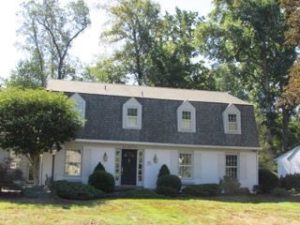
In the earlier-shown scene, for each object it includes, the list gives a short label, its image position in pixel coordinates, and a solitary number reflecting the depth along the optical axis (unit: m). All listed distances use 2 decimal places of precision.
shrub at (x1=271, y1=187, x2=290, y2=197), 28.92
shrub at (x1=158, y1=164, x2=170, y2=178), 29.11
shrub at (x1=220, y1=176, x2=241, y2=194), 29.53
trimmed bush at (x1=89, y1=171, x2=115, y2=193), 26.30
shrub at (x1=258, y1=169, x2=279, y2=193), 31.09
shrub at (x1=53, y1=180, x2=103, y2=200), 23.12
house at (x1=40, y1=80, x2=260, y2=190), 28.88
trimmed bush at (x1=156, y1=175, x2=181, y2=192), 27.48
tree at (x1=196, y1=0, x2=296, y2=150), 45.62
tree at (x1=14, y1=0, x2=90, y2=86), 52.59
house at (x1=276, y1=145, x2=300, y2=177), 39.72
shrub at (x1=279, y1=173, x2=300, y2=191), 33.50
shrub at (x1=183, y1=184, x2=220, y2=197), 27.45
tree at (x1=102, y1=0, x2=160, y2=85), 51.31
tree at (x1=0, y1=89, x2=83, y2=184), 25.41
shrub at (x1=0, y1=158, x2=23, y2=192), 23.48
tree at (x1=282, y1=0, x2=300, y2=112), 23.44
